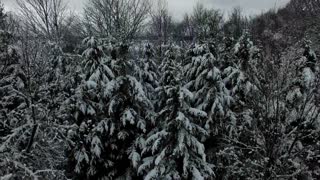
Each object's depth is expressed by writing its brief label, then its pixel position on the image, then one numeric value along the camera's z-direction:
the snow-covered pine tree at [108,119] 14.86
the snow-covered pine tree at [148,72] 17.28
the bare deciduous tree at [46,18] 36.03
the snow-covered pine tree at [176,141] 13.23
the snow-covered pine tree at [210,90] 15.19
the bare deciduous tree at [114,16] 34.88
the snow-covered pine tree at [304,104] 10.72
